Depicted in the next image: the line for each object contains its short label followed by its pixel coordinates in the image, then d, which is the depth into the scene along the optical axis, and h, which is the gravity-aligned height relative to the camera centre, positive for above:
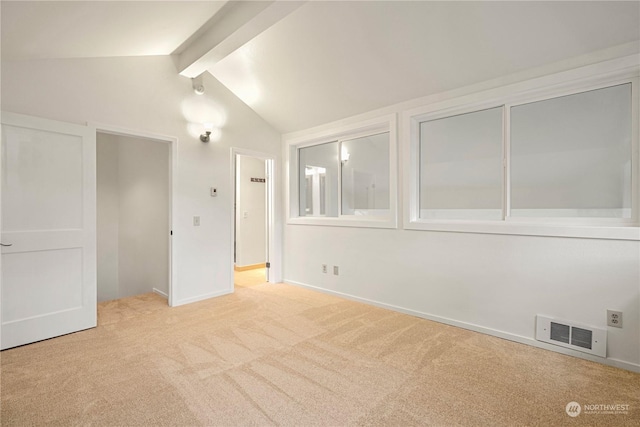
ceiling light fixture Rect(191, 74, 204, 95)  3.80 +1.58
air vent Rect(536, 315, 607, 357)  2.33 -1.00
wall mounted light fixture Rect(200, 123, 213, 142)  3.81 +1.00
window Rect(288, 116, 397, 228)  3.71 +0.47
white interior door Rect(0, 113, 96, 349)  2.57 -0.15
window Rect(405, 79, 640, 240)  2.39 +0.42
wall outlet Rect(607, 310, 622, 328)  2.27 -0.81
